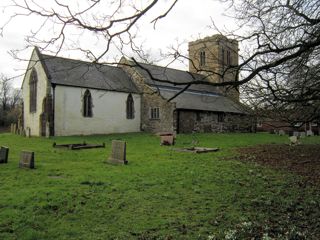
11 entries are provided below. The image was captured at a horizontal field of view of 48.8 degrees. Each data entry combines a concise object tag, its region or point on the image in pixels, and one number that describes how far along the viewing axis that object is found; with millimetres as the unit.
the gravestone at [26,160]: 12130
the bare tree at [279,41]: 5517
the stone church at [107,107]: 29734
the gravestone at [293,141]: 22169
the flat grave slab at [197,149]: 17438
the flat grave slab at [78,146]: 19216
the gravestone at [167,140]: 21555
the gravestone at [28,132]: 30144
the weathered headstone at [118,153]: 13305
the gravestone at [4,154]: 13555
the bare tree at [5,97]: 76812
